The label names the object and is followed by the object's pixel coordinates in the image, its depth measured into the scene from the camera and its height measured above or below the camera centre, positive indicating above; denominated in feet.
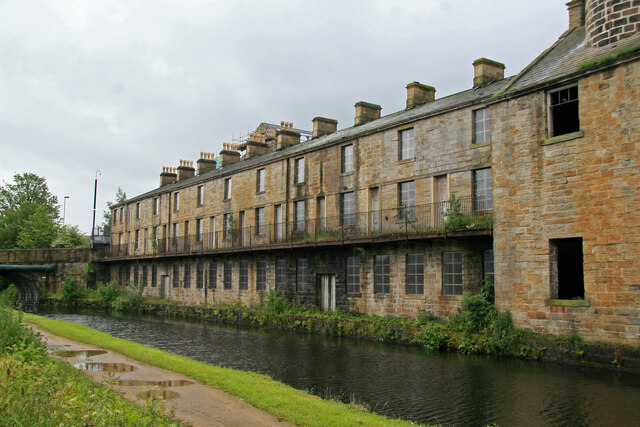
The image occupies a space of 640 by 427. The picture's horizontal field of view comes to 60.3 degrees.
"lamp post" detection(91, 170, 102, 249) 156.90 +20.29
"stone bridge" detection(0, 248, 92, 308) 128.98 -0.07
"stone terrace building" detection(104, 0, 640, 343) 43.98 +7.61
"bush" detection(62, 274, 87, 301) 127.54 -5.13
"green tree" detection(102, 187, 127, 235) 238.48 +22.77
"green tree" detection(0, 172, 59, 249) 162.40 +17.27
